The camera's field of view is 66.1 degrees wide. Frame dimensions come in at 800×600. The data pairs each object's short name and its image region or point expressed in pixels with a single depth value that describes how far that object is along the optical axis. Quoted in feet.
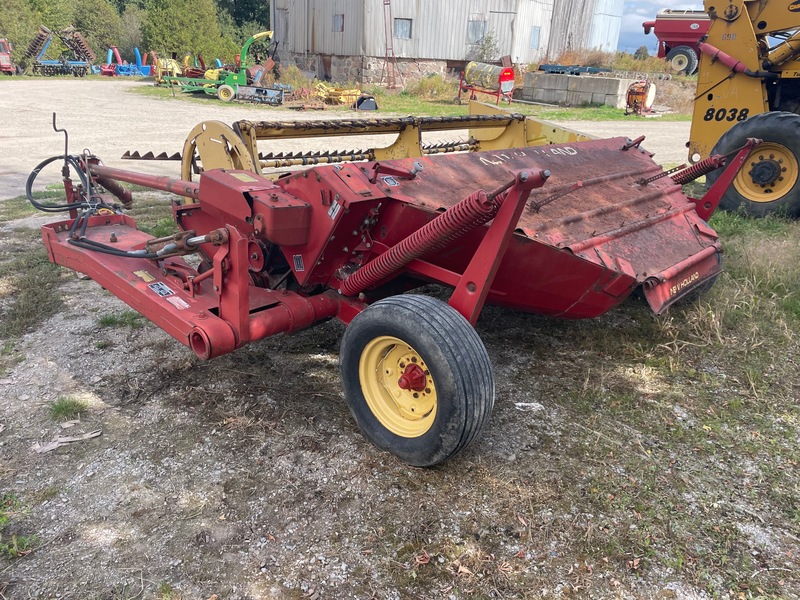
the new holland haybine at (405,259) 8.35
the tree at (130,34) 130.11
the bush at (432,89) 74.18
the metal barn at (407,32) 79.30
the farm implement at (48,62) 99.50
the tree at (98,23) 126.21
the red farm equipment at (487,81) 67.82
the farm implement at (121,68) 106.63
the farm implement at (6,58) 90.27
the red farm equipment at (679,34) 76.89
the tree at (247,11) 137.59
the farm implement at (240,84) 63.00
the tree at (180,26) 108.78
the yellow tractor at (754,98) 20.85
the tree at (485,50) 83.25
